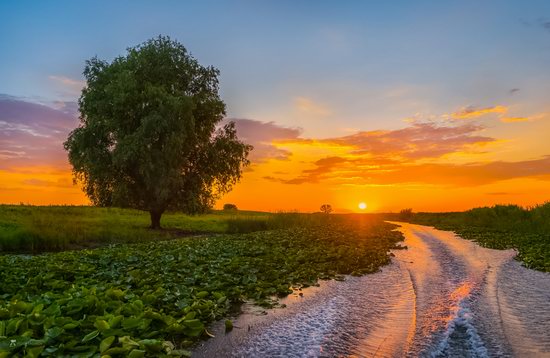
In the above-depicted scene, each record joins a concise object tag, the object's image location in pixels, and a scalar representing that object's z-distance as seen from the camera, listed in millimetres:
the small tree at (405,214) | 69212
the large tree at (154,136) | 37844
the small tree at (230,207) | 90500
